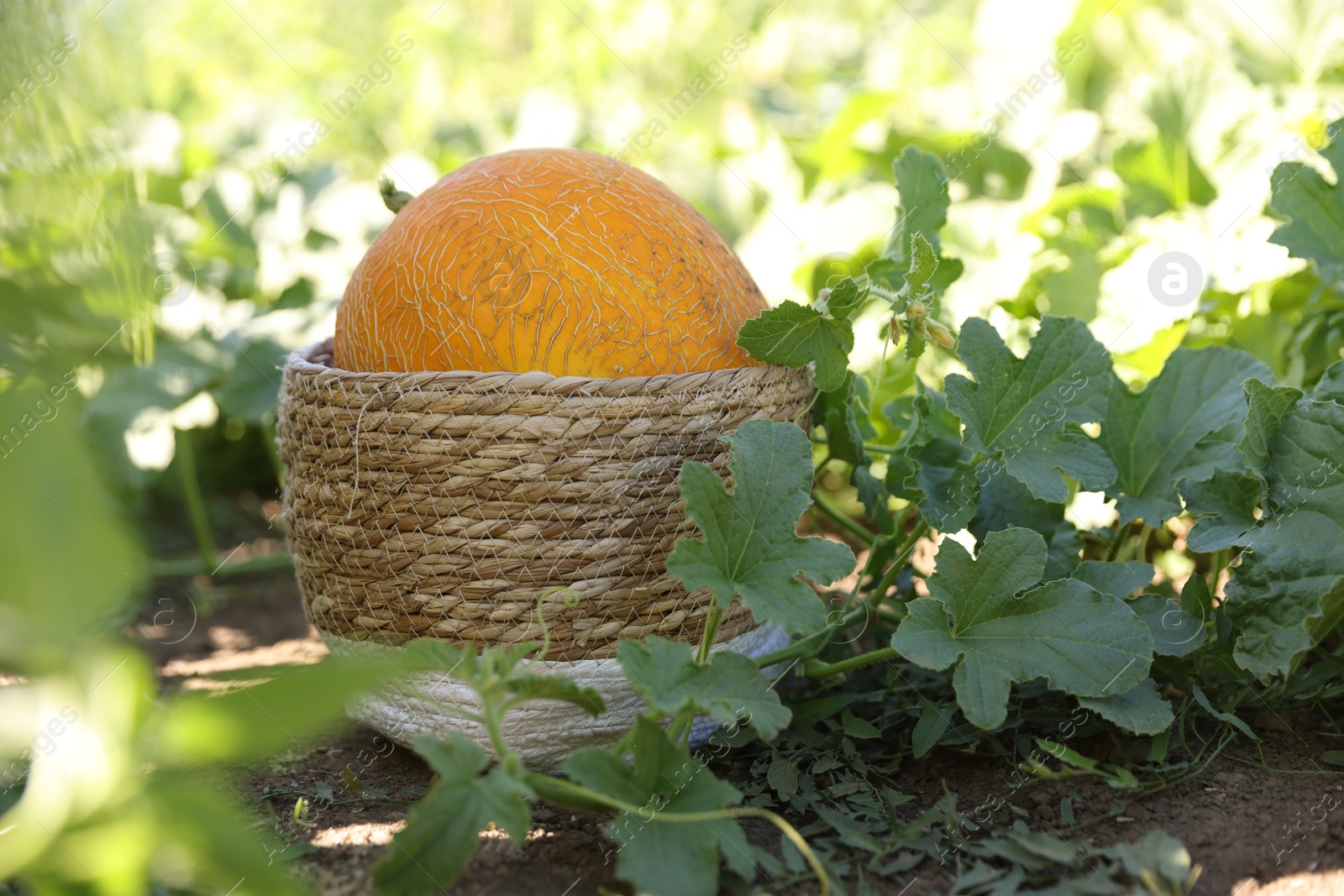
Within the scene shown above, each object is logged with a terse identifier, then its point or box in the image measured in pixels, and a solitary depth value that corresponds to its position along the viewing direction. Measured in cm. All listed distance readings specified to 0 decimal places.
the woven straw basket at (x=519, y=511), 90
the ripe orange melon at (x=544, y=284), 93
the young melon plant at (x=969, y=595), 84
